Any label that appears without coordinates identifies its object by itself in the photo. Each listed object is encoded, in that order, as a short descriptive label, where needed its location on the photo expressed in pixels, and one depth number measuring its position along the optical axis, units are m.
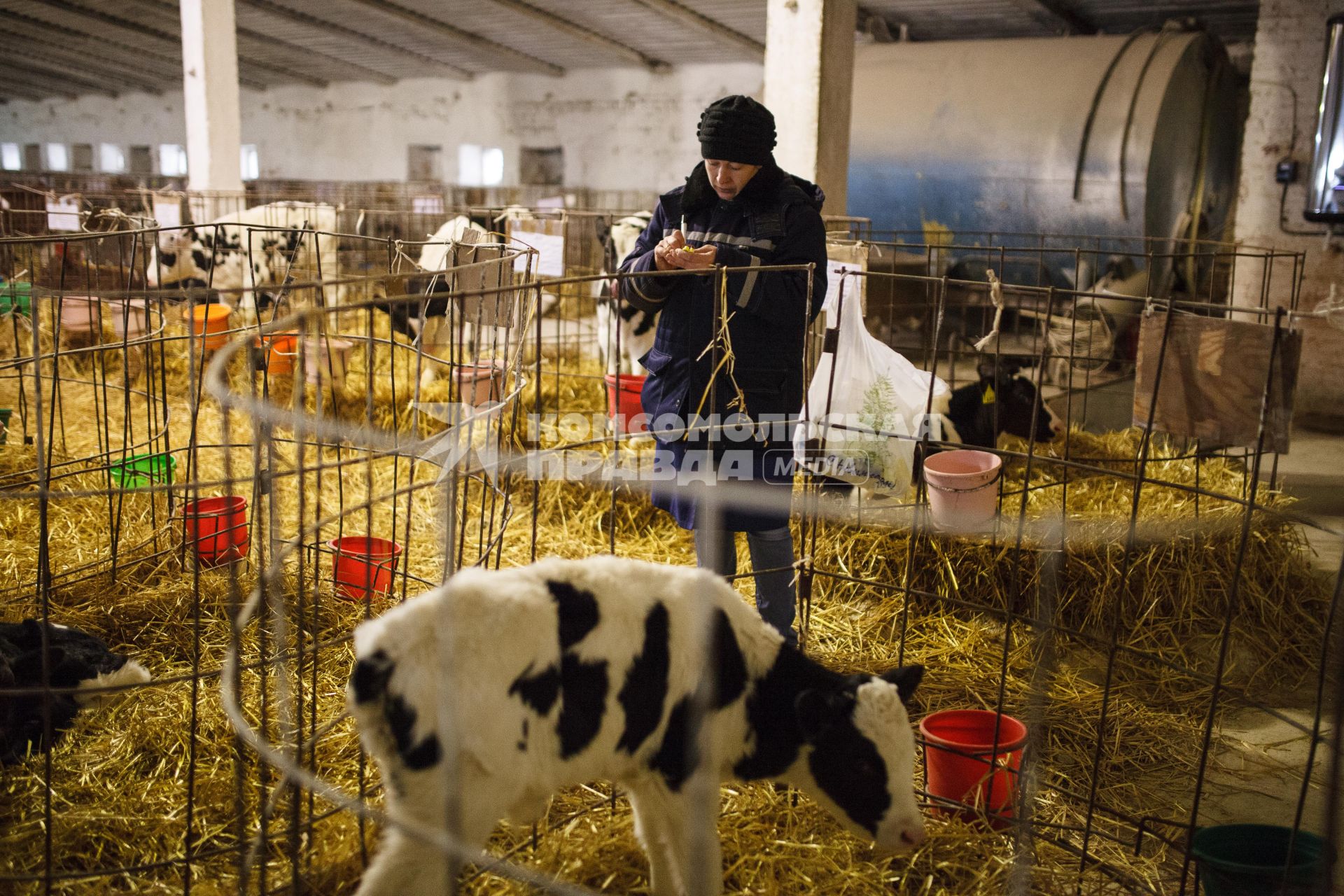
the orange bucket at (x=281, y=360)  6.47
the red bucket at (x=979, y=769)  2.69
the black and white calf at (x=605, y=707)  1.71
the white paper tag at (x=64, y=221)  9.60
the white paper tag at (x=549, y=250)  6.08
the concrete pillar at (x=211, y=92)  9.92
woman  2.96
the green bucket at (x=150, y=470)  4.09
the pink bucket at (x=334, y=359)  6.30
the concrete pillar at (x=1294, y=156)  7.92
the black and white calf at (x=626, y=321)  6.37
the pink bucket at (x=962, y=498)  3.86
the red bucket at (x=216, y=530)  3.94
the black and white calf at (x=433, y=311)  6.03
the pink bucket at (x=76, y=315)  7.51
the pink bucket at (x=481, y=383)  5.39
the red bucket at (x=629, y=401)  5.34
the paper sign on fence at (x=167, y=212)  8.67
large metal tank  8.98
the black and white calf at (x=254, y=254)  8.20
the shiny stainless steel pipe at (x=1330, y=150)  7.22
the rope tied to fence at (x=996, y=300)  2.90
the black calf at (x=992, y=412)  5.11
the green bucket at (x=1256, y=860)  2.27
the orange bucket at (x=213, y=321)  6.35
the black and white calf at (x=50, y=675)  2.73
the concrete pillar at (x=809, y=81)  5.98
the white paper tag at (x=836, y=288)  4.02
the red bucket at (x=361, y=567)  3.65
